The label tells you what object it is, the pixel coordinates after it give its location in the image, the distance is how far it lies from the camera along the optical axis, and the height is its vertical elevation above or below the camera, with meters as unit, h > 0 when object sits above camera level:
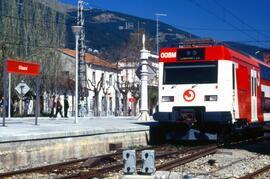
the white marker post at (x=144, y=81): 31.97 +2.00
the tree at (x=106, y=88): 68.20 +3.81
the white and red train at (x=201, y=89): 20.25 +0.97
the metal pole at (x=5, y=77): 20.05 +1.41
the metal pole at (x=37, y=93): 22.09 +0.93
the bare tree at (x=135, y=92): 68.62 +2.96
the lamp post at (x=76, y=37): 27.72 +3.92
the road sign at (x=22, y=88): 34.38 +1.76
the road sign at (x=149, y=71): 32.09 +2.55
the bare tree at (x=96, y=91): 60.95 +2.82
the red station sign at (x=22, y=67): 21.06 +1.90
